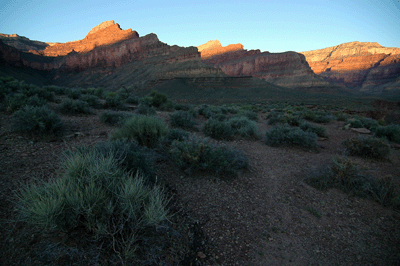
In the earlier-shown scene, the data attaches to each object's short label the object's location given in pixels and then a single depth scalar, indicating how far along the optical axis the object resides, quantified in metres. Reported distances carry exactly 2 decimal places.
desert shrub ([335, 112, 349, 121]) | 13.06
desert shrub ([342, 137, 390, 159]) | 5.48
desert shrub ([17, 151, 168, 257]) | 1.75
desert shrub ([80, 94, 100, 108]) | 9.17
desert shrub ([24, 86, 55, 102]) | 8.63
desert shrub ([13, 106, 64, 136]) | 4.60
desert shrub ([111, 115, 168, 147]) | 4.75
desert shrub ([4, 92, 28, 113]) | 5.96
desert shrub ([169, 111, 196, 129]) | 7.70
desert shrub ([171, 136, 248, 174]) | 3.98
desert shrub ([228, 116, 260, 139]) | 7.47
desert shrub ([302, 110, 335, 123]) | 12.08
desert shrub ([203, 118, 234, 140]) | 6.87
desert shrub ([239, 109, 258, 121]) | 12.27
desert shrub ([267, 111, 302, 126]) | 10.26
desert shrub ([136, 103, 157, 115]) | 8.85
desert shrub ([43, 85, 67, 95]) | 11.51
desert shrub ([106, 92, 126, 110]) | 9.56
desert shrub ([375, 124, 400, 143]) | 7.78
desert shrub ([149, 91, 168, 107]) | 13.02
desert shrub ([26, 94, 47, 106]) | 6.30
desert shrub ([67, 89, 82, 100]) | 10.42
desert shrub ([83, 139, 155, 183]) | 2.95
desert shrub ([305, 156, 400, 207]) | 3.52
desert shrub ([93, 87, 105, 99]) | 14.37
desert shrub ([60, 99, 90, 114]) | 7.01
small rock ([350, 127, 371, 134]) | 8.62
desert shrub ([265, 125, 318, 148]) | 6.57
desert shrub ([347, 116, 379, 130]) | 9.92
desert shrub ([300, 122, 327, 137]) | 8.16
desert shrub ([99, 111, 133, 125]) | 6.52
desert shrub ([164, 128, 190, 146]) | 5.36
